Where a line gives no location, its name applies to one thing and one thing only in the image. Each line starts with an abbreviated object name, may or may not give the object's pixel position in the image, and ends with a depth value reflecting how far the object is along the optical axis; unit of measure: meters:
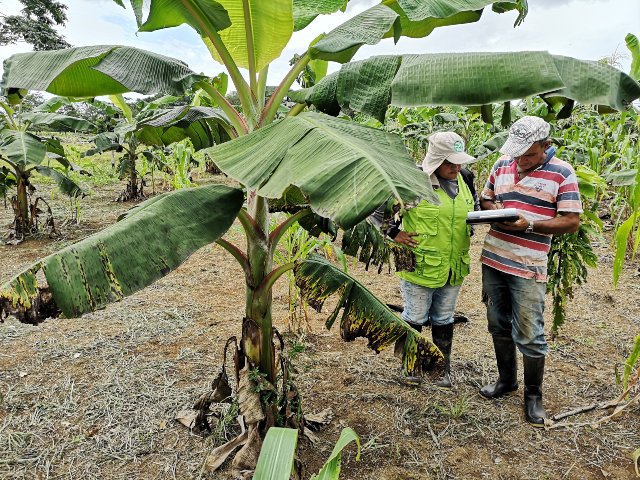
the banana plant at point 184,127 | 2.25
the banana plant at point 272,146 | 1.34
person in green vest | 2.56
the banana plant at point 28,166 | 5.64
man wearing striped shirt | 2.40
